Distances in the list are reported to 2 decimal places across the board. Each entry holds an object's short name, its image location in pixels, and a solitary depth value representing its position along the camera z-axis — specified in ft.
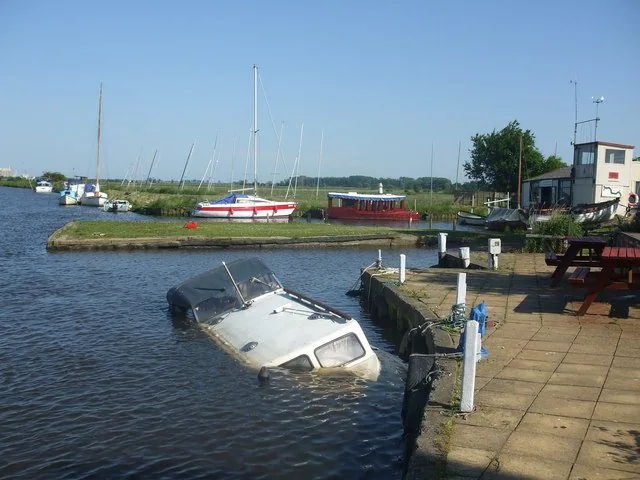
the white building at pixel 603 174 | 109.19
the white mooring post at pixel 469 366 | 22.74
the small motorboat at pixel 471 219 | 180.96
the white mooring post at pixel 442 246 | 70.85
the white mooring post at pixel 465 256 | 62.69
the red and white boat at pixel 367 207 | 211.61
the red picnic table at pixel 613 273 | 36.78
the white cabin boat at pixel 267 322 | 36.14
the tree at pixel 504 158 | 219.88
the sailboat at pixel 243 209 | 194.49
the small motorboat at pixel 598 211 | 107.56
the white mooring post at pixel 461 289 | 34.94
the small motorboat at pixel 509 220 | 146.03
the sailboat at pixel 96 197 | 262.67
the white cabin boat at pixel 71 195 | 274.16
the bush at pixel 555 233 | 76.38
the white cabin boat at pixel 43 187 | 423.23
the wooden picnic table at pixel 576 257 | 43.11
